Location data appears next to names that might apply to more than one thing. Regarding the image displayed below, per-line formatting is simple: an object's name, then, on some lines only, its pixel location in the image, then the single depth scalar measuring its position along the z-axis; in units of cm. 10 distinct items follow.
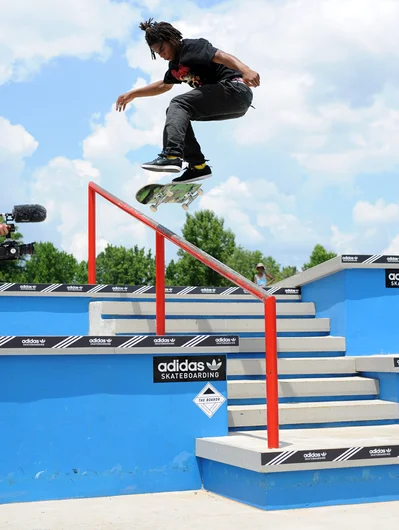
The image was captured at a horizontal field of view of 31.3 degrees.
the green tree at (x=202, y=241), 5744
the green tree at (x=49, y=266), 6681
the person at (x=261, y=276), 1493
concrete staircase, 601
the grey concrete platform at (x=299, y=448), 462
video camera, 621
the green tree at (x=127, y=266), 7262
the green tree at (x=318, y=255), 7356
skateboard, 628
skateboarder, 590
